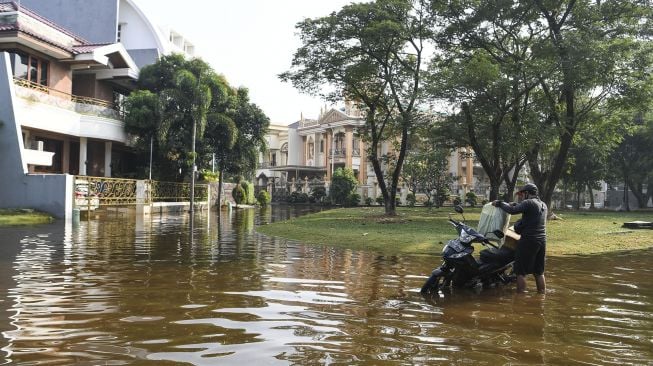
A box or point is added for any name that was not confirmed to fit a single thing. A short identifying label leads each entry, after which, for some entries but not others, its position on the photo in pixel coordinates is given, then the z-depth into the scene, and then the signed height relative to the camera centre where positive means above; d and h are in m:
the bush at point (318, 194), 56.50 +0.08
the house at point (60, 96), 21.17 +4.72
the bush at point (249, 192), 46.97 +0.16
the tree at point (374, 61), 22.41 +6.29
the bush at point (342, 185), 51.34 +0.99
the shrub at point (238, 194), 43.50 -0.04
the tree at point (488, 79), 19.06 +4.38
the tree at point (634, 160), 39.94 +3.14
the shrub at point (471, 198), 51.54 -0.11
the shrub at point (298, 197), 58.03 -0.31
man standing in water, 6.91 -0.57
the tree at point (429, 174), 40.66 +1.89
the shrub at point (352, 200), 51.28 -0.49
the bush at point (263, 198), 50.81 -0.42
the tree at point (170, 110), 30.17 +4.92
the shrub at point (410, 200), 47.22 -0.36
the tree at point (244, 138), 36.31 +3.97
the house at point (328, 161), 60.16 +4.34
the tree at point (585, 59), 18.39 +5.05
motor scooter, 6.66 -0.90
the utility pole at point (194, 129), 29.16 +3.83
